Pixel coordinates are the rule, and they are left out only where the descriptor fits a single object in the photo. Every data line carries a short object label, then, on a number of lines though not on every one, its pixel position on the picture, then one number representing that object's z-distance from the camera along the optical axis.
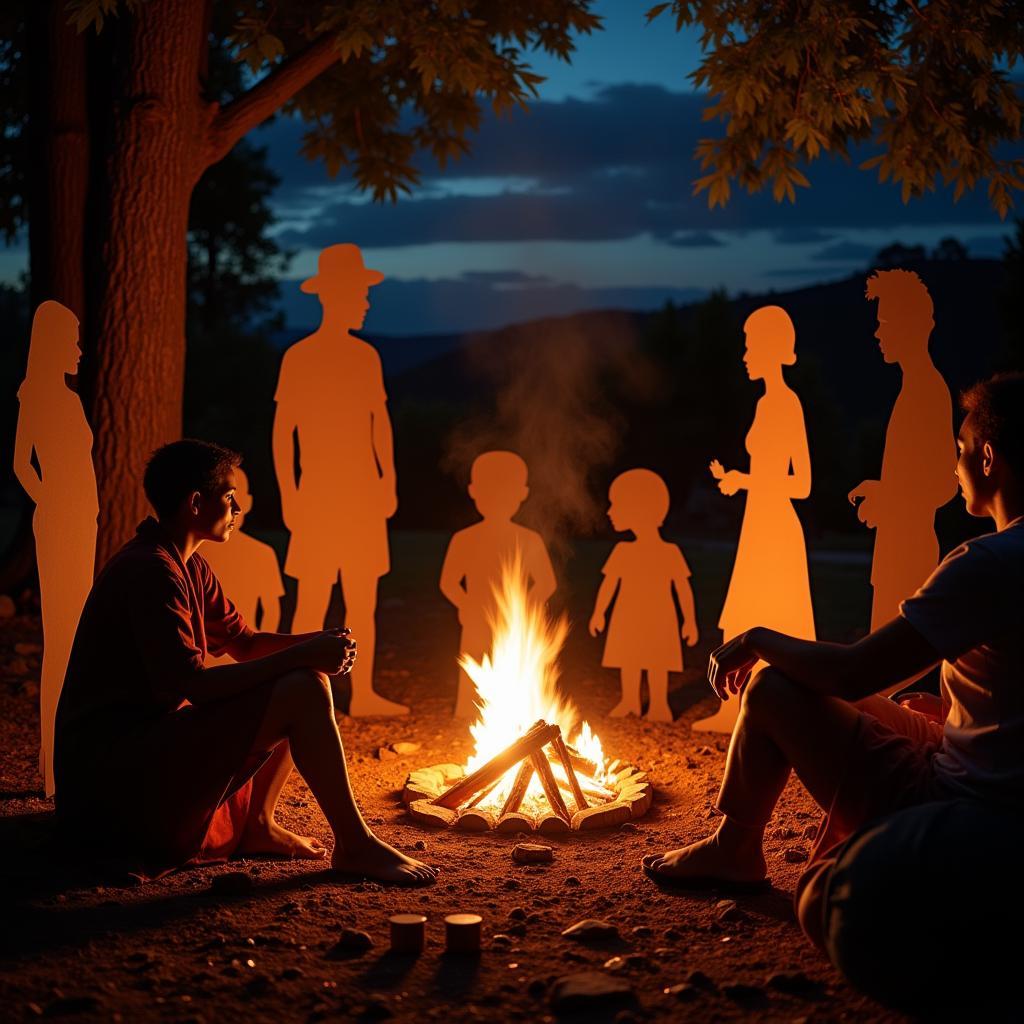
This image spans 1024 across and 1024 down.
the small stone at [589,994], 3.49
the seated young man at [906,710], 3.46
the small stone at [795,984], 3.61
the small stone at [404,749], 7.24
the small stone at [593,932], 4.07
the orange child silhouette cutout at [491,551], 7.74
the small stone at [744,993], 3.57
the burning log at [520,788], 5.83
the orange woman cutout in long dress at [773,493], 7.32
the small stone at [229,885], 4.41
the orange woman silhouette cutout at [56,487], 5.91
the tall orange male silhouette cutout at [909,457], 6.73
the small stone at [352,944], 3.94
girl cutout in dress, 7.95
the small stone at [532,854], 5.12
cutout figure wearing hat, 7.74
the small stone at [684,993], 3.58
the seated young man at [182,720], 4.47
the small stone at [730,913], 4.19
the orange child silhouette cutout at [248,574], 7.95
